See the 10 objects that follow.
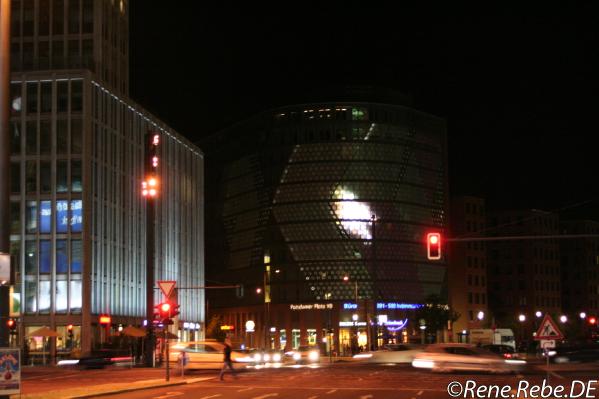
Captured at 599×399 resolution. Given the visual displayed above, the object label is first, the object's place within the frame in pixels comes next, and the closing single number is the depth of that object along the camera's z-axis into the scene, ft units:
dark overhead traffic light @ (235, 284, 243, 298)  206.02
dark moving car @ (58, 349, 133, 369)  186.80
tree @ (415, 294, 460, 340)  412.77
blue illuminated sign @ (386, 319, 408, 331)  435.53
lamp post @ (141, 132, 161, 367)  151.12
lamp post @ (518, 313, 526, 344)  523.66
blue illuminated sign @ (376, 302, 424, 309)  436.35
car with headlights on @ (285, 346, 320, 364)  226.30
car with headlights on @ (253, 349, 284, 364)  184.61
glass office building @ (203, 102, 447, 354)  436.76
